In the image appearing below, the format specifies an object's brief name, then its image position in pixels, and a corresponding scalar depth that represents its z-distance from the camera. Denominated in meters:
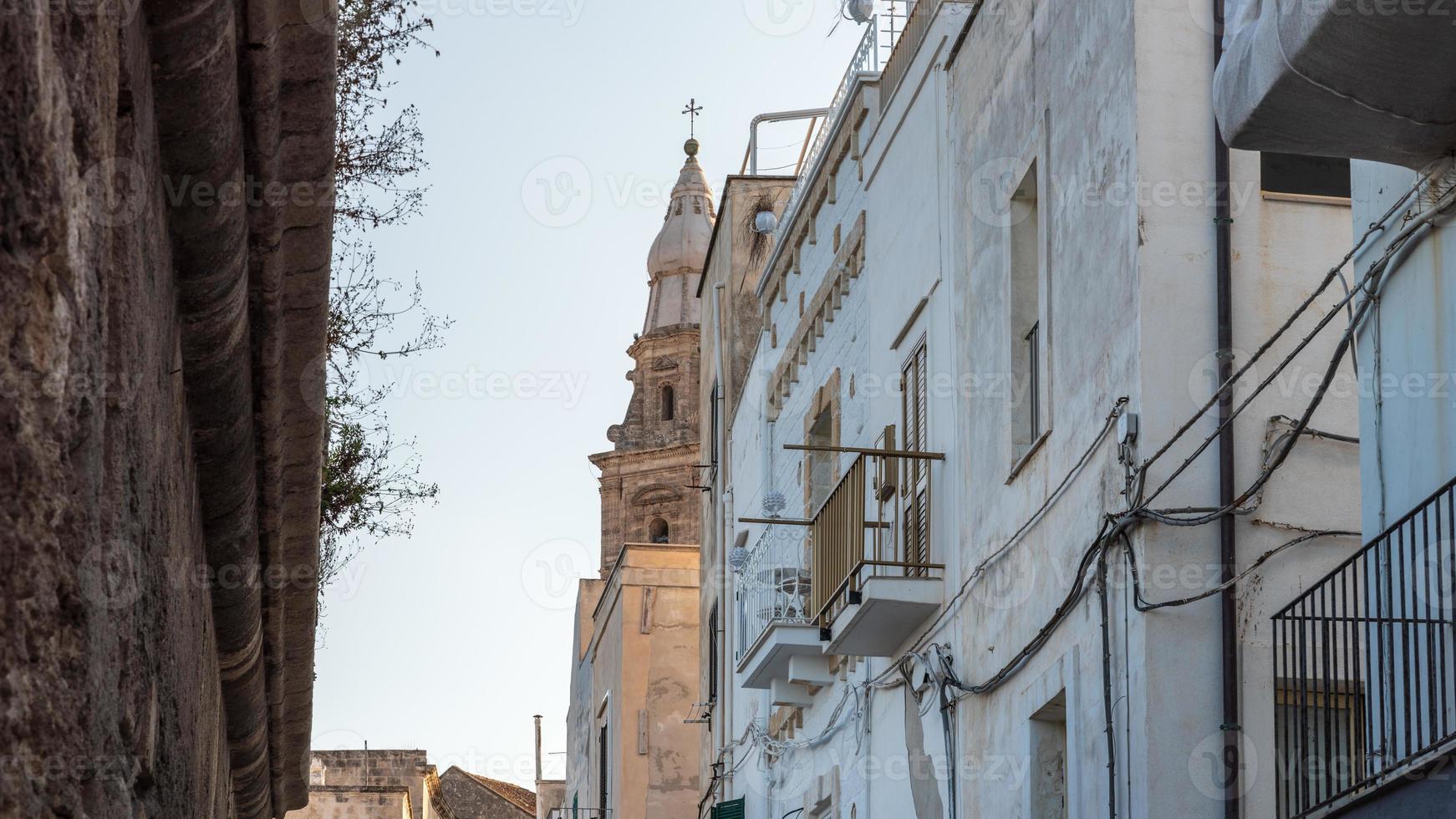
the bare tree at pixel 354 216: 19.75
